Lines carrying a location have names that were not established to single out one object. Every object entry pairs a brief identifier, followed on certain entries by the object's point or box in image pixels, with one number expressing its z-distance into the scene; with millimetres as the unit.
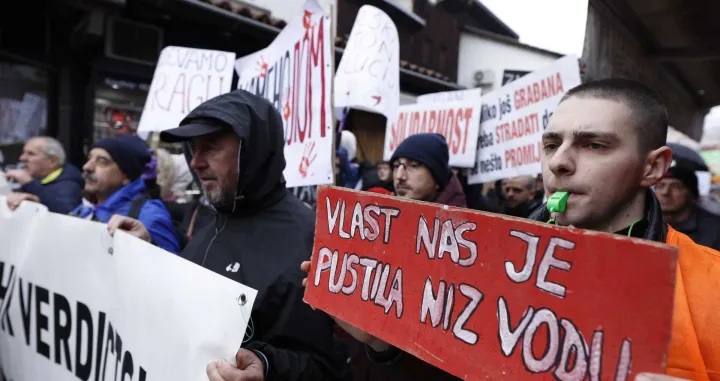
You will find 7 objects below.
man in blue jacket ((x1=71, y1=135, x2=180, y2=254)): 2553
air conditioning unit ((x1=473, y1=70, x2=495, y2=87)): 16094
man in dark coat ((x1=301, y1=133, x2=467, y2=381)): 2883
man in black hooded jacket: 1506
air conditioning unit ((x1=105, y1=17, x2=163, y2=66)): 6340
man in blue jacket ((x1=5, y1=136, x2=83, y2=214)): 3507
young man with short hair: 950
